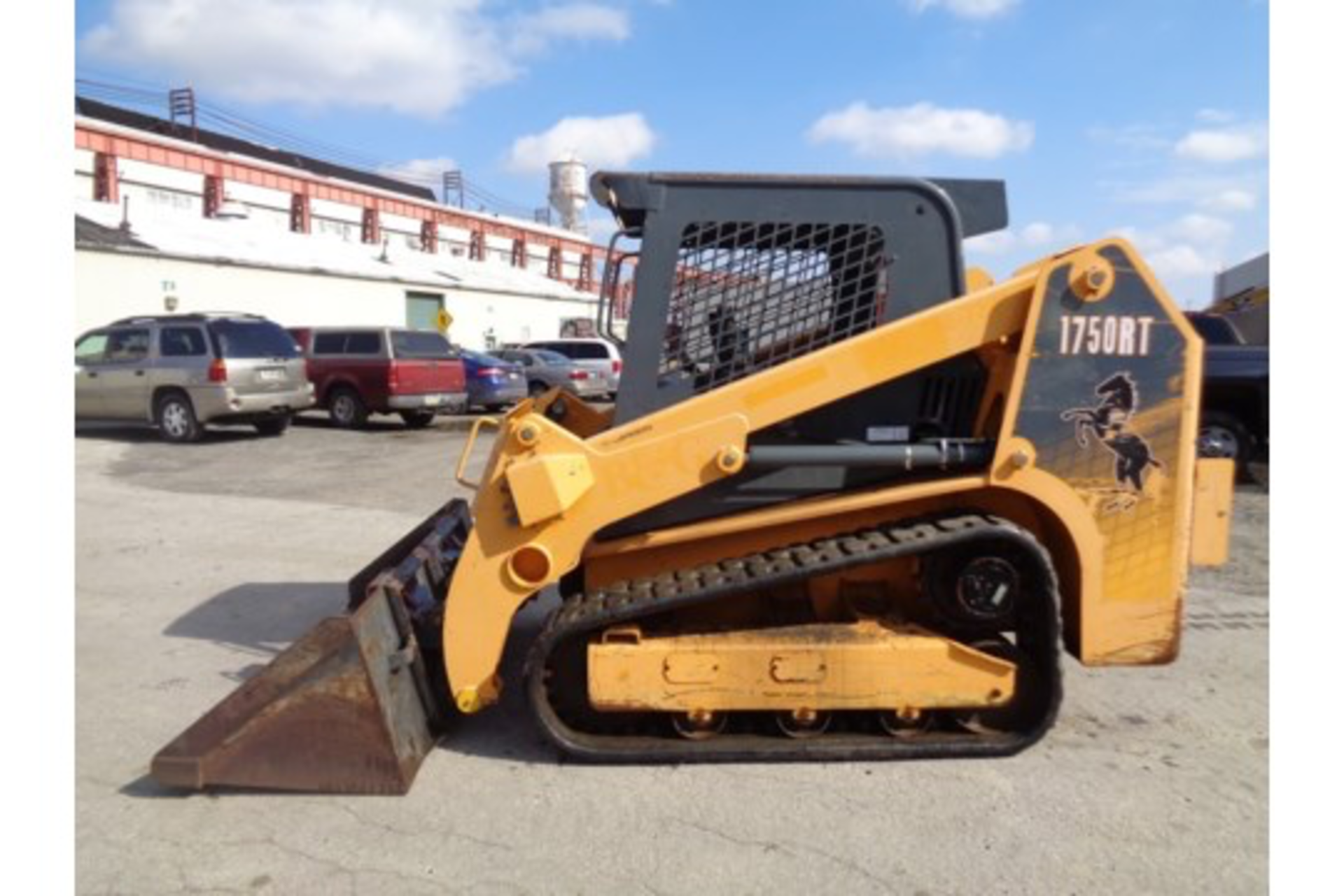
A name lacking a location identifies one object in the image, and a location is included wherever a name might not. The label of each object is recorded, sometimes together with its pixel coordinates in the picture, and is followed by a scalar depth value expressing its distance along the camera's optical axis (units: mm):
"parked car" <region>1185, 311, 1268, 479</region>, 8969
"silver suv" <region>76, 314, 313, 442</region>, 12789
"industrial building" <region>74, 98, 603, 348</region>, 19641
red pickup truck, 15094
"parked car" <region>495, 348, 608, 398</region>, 19844
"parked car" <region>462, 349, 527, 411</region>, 17562
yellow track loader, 3199
